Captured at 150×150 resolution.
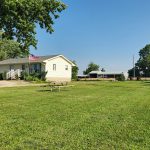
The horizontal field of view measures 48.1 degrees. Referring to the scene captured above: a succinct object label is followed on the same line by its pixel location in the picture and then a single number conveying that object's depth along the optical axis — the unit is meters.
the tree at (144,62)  56.08
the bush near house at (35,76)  25.98
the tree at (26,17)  11.07
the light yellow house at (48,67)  27.42
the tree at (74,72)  32.59
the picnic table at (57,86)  13.90
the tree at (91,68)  60.98
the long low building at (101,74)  52.77
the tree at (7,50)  37.07
